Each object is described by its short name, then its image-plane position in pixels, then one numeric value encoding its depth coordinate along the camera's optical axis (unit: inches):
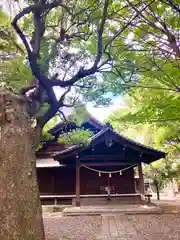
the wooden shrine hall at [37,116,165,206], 468.1
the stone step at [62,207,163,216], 393.1
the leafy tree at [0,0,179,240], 153.3
